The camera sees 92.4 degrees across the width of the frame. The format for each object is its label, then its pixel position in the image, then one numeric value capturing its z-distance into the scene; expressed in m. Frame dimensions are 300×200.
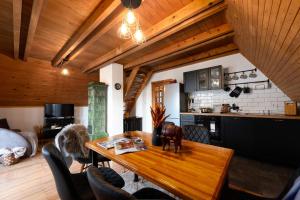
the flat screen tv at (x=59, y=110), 4.53
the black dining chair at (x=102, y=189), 0.58
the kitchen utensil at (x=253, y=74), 3.38
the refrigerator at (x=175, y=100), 4.18
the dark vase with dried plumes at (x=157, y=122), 1.55
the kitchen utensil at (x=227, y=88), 3.74
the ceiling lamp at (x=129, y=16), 1.51
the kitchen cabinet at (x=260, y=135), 2.59
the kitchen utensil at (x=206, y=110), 3.91
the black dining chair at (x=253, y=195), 0.75
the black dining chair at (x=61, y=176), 1.05
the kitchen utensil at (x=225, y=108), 3.66
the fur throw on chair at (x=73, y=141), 1.94
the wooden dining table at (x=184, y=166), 0.81
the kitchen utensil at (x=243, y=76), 3.49
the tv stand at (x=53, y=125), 4.41
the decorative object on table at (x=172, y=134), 1.40
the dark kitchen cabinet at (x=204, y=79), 3.64
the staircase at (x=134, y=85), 4.84
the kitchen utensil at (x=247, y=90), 3.46
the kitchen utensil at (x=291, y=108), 2.72
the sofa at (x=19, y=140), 3.01
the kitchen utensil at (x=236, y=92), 3.57
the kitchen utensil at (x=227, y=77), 3.74
